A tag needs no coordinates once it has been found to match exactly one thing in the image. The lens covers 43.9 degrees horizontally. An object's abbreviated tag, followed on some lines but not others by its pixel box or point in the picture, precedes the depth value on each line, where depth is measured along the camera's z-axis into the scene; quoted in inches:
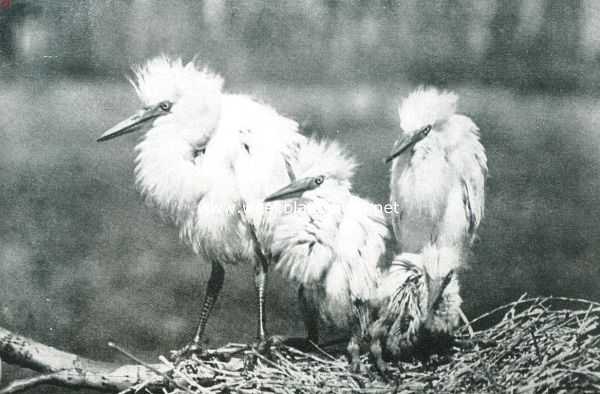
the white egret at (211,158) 91.4
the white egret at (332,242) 89.4
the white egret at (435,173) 93.6
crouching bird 89.3
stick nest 85.6
